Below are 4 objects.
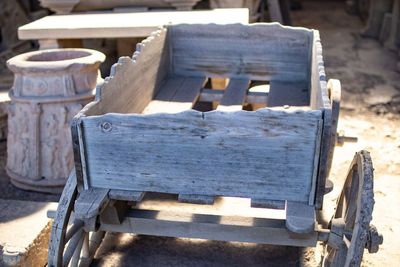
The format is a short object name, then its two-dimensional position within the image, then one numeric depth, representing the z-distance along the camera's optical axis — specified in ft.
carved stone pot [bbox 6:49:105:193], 11.23
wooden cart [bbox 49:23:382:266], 6.77
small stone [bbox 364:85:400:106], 18.78
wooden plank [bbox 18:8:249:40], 13.65
